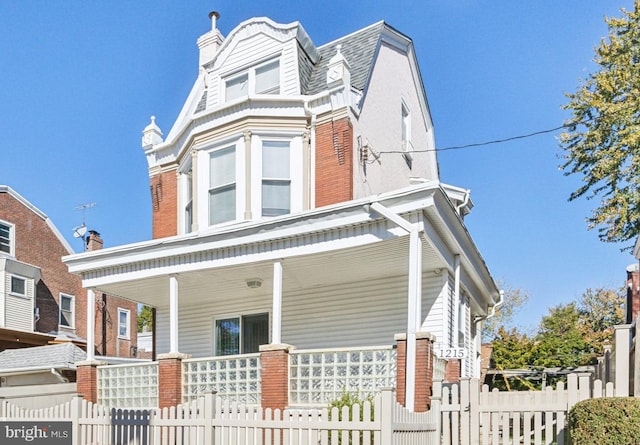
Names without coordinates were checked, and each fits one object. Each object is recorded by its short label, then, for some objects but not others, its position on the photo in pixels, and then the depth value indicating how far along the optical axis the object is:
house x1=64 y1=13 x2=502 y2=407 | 9.97
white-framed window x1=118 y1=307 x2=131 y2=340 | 29.27
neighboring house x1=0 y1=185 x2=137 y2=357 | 23.42
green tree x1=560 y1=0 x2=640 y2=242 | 16.06
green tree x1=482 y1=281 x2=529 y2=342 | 37.88
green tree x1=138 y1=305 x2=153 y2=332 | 53.62
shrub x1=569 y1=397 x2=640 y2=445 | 5.55
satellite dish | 25.56
